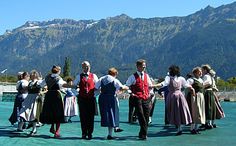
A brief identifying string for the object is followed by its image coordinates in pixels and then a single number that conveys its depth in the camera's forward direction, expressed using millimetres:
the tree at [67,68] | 132500
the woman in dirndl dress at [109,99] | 10453
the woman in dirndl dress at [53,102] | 10617
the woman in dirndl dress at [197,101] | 11812
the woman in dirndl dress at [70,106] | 15211
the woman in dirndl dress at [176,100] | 11281
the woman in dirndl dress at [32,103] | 10891
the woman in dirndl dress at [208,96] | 12812
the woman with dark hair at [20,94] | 11458
